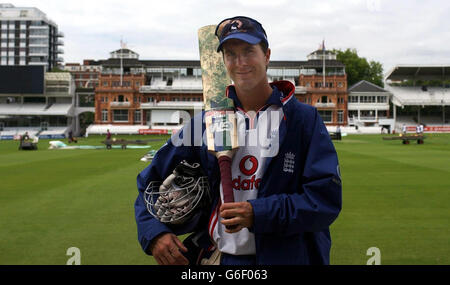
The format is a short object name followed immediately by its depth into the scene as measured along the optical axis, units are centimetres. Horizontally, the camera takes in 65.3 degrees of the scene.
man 186
